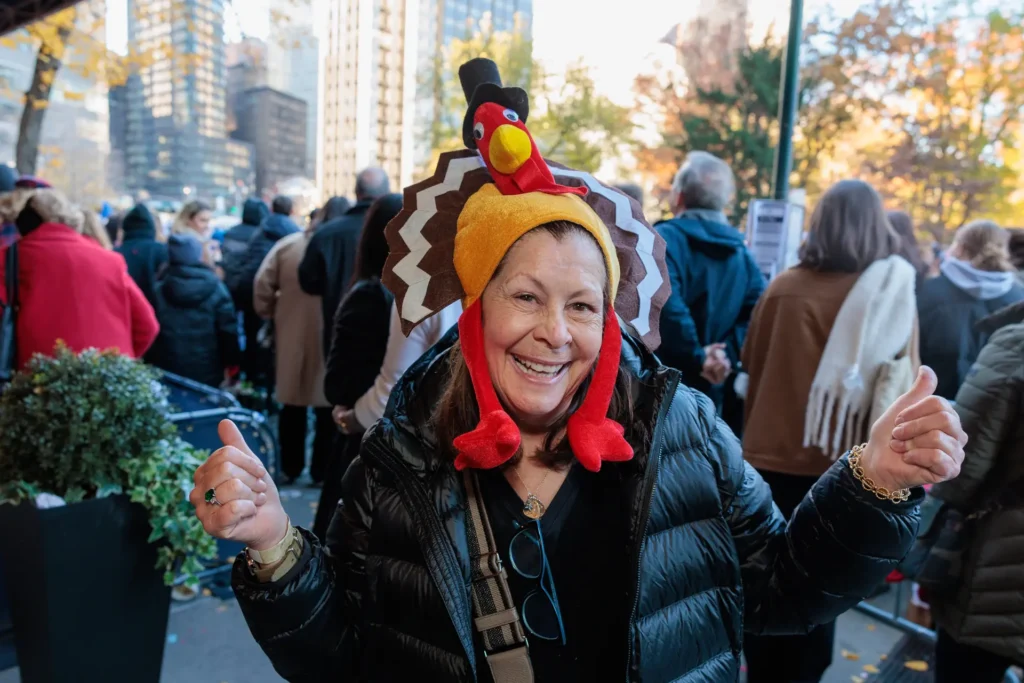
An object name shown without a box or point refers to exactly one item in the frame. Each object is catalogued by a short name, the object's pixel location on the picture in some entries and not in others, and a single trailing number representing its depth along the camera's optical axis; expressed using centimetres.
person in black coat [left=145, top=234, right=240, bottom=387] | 551
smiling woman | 134
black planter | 247
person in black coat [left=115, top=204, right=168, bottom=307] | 600
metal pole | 461
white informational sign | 464
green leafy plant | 256
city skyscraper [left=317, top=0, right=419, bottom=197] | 5431
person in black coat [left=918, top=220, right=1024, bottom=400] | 402
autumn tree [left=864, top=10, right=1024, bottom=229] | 1219
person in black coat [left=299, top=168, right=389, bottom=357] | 470
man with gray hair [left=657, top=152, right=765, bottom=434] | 374
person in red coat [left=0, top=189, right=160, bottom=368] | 375
